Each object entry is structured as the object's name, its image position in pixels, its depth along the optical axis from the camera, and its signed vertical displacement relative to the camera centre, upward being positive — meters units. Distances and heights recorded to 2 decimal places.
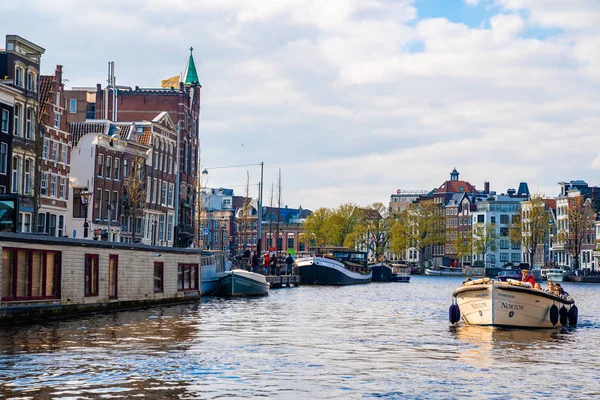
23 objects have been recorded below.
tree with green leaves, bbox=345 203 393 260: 181.84 +6.65
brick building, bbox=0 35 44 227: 65.62 +9.93
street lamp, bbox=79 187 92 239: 51.34 +3.06
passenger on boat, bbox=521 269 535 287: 42.12 -0.55
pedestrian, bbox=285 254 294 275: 96.57 -0.24
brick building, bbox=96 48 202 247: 103.44 +15.38
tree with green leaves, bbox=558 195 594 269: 150.50 +6.31
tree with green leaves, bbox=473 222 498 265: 189.38 +4.72
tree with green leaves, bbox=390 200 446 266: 193.12 +6.55
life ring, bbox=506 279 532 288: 38.27 -0.70
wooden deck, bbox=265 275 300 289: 87.00 -1.72
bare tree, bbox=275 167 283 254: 134.07 +9.27
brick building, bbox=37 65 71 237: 72.50 +7.46
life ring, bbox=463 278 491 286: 38.38 -0.67
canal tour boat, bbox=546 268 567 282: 140.88 -1.24
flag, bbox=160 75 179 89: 115.76 +20.61
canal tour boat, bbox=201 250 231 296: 64.38 -0.87
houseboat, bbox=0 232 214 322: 36.28 -0.77
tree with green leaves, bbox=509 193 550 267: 156.75 +6.24
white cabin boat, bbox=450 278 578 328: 38.25 -1.54
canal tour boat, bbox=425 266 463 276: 185.38 -1.38
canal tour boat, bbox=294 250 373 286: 100.12 -0.90
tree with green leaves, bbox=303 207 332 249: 179.50 +6.44
